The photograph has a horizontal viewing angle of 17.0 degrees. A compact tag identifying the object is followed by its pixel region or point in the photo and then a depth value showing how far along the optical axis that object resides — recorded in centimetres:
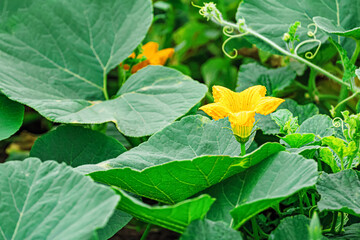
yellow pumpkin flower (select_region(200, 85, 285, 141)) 168
